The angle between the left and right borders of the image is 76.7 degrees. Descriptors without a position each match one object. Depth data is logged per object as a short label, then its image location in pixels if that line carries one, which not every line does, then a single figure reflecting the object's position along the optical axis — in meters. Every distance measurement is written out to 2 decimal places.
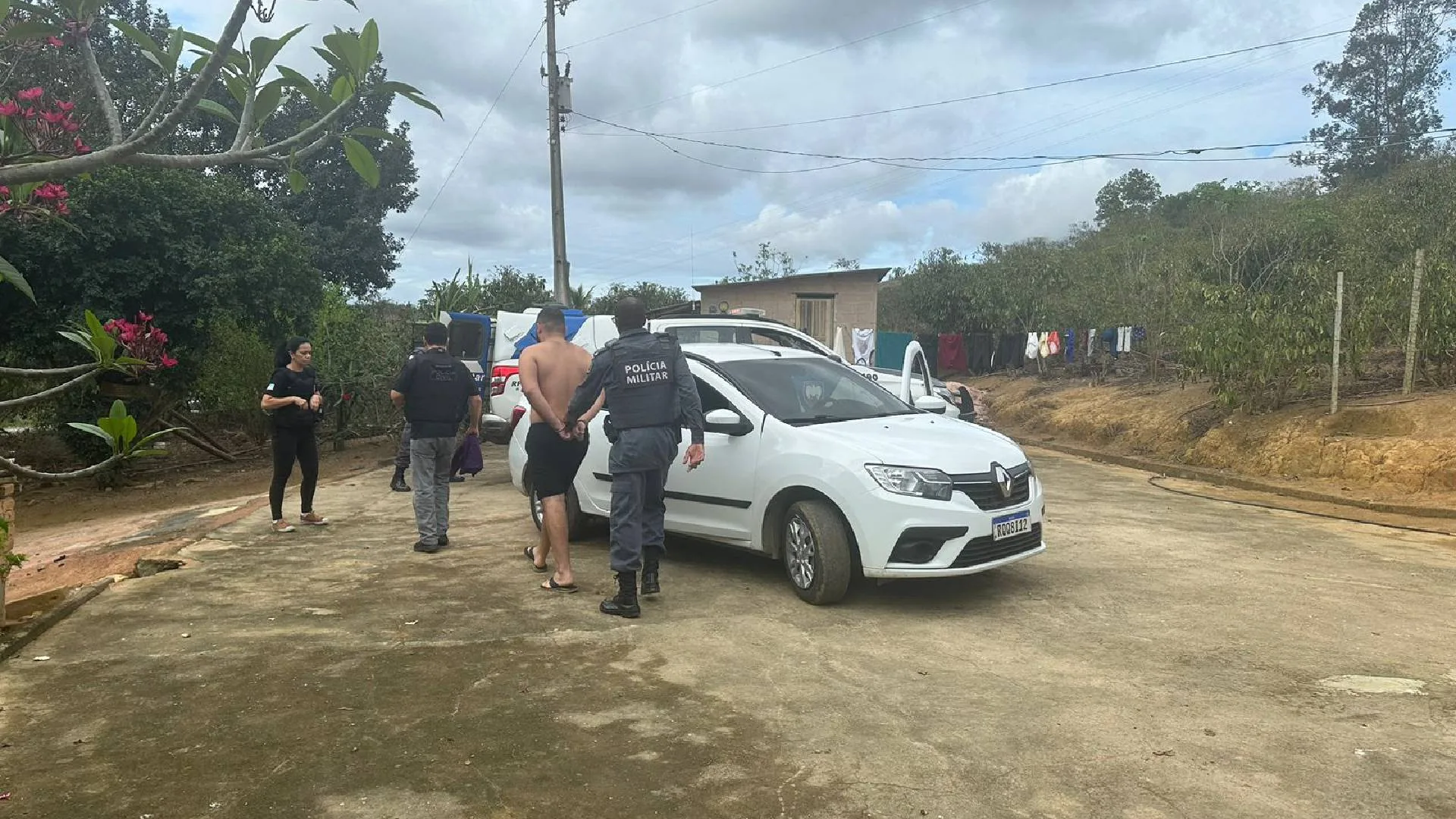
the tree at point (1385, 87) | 40.94
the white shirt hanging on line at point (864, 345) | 22.39
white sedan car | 5.12
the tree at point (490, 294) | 19.95
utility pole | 19.52
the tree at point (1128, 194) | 54.69
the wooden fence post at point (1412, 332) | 10.36
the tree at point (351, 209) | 27.16
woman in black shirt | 7.37
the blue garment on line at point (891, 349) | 24.39
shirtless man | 5.51
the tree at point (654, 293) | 36.53
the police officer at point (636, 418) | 5.18
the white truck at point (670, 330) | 10.40
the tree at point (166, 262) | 13.48
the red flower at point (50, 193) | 3.16
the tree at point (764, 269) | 42.28
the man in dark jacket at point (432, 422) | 6.82
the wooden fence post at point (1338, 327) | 10.52
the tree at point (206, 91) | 2.27
